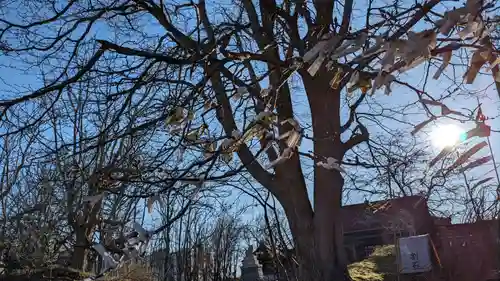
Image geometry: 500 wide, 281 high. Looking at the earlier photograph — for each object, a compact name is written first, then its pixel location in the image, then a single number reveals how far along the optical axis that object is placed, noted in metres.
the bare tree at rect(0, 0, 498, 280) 1.79
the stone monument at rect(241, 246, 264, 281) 10.53
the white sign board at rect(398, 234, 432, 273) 5.14
